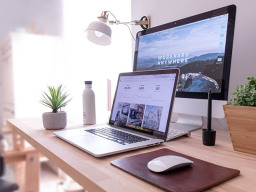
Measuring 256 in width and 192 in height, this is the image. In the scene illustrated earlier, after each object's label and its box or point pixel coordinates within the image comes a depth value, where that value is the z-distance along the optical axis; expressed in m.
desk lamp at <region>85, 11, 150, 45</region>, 1.02
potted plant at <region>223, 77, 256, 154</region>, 0.55
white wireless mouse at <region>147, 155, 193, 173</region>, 0.44
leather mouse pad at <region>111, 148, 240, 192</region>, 0.38
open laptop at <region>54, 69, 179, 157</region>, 0.64
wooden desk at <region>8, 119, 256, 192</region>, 0.40
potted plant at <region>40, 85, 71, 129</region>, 0.92
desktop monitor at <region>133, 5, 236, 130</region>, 0.72
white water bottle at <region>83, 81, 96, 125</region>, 0.99
